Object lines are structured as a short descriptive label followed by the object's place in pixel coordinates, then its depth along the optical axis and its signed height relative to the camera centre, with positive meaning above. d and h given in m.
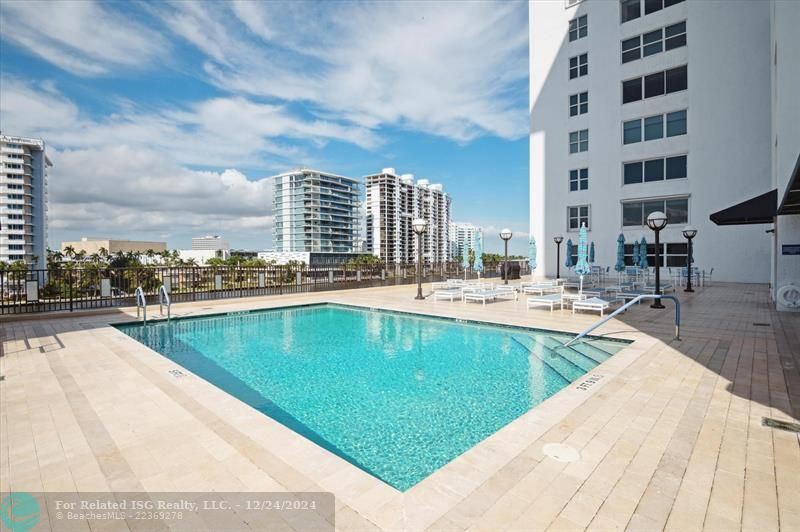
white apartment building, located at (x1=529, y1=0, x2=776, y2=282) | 18.94 +7.72
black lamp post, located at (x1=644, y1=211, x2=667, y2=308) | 10.55 +1.08
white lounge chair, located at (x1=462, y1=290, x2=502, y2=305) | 12.45 -1.06
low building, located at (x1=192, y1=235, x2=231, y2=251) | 151.99 +9.33
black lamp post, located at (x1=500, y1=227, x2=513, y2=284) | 18.98 +1.39
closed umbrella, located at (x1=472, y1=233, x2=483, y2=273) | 16.92 +0.39
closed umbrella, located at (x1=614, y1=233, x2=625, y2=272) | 15.16 +0.25
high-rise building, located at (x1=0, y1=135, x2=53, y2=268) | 69.94 +13.11
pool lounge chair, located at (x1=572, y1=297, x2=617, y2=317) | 9.55 -1.09
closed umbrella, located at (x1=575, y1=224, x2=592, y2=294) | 11.16 +0.13
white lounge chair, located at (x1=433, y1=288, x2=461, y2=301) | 13.35 -1.07
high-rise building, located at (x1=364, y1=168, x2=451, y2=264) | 110.81 +15.22
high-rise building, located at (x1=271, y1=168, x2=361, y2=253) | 106.12 +15.21
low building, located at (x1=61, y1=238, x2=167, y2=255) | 119.09 +7.11
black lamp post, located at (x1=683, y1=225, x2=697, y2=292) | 15.26 +1.01
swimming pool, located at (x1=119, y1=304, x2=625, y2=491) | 3.97 -1.74
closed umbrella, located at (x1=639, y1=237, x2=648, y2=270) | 15.92 +0.14
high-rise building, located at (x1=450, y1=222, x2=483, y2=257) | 150.90 +12.33
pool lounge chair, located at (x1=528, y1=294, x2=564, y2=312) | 10.60 -1.06
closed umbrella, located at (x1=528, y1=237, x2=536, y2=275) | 18.50 +0.48
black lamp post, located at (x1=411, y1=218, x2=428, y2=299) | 13.38 +1.29
